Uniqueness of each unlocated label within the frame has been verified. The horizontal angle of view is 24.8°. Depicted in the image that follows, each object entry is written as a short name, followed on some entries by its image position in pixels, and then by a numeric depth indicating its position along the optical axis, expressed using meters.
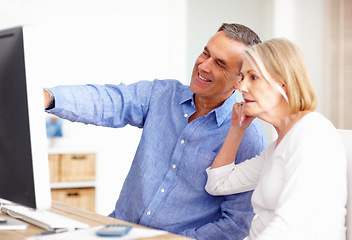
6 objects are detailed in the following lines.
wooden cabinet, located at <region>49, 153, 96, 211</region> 4.78
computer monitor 1.76
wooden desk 1.89
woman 1.87
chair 2.00
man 2.38
